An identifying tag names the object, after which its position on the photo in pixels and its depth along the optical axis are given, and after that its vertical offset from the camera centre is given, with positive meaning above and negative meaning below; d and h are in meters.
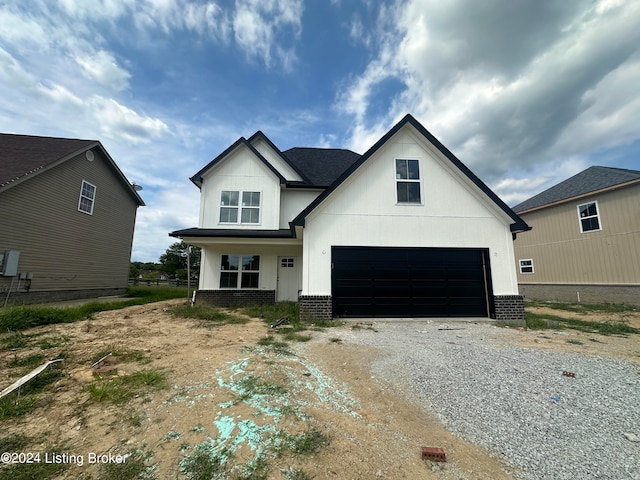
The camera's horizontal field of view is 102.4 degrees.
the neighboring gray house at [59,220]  10.27 +2.71
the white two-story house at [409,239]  8.51 +1.41
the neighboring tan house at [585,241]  12.49 +2.35
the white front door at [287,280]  12.25 -0.01
